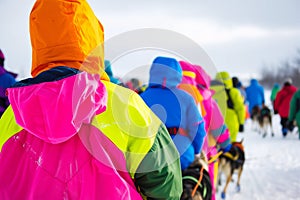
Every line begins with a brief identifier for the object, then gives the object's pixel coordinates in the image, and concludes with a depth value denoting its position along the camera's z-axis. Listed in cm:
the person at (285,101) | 1174
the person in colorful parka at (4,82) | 363
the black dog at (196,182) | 285
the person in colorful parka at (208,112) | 366
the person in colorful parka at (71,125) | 119
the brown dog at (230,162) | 594
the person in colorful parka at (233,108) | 626
